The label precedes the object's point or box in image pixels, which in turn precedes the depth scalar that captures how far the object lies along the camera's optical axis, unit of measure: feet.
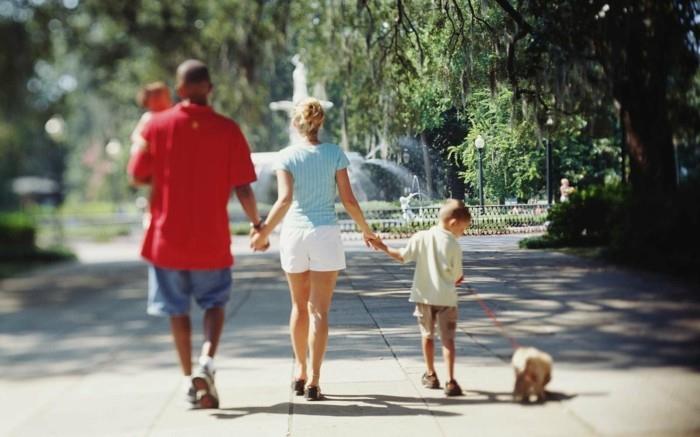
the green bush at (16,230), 54.62
